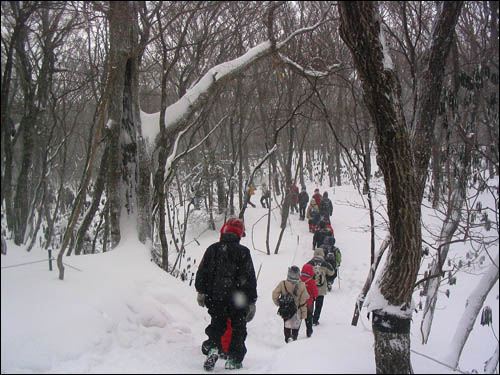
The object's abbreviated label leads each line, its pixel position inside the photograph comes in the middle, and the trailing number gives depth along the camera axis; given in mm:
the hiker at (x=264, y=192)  18797
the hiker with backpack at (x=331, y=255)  9812
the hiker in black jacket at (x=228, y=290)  3770
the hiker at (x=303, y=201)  17891
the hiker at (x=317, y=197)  16094
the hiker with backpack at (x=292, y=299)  5984
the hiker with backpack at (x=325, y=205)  15469
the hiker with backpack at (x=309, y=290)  6621
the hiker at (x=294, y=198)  18872
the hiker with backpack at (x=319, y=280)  7520
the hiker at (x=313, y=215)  15055
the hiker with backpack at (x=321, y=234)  11412
